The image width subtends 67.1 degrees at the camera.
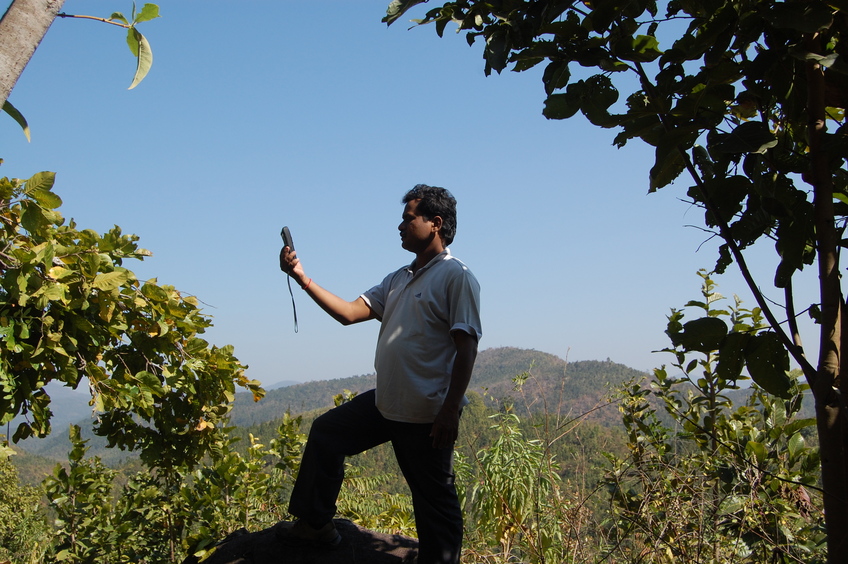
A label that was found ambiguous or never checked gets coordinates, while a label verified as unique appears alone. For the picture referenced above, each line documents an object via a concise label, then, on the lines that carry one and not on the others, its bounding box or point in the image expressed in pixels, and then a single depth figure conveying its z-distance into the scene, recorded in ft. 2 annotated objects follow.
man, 8.71
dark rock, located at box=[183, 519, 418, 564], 9.51
